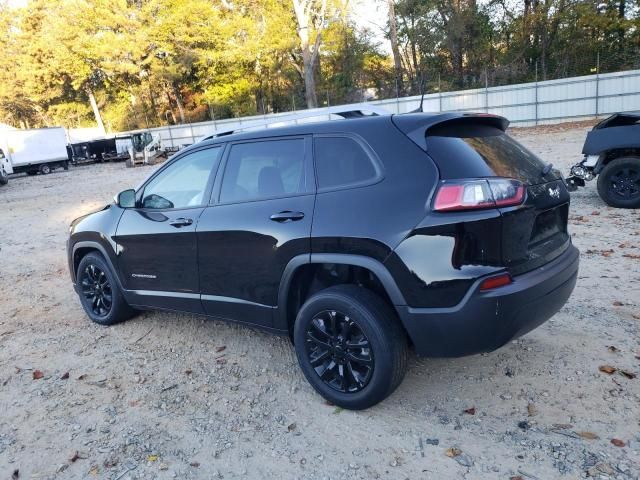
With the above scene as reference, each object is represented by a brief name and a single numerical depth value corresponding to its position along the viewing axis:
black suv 2.70
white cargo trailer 28.28
